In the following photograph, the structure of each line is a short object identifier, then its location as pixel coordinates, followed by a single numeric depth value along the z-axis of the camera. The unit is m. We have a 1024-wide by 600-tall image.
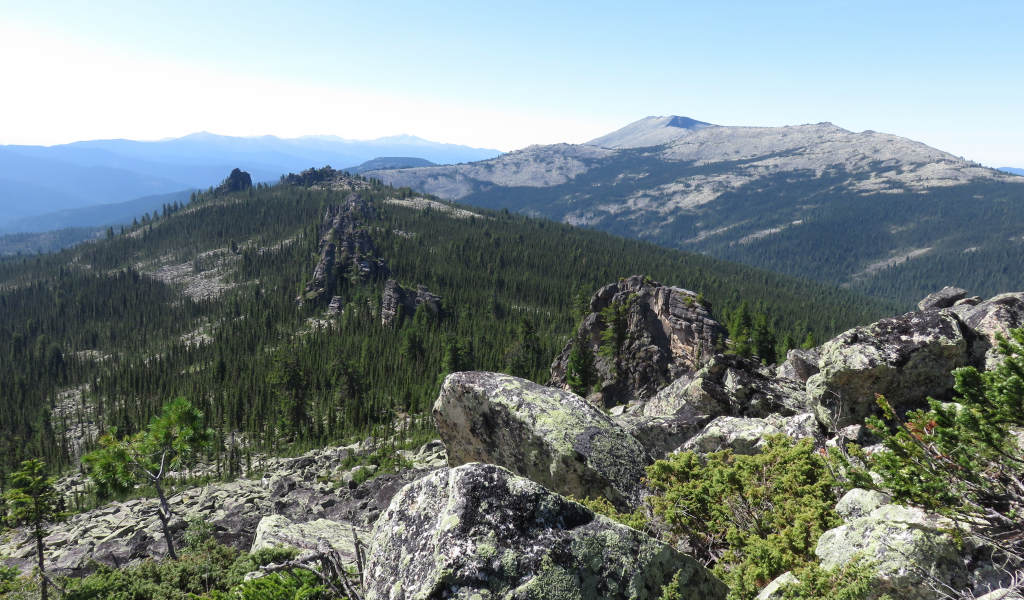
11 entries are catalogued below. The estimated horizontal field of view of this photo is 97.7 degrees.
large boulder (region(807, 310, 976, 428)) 15.20
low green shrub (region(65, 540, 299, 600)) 14.59
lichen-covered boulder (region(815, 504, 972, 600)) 7.35
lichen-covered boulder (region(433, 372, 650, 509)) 15.36
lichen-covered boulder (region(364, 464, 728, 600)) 7.05
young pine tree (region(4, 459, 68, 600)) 22.88
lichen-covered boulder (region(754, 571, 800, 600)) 7.88
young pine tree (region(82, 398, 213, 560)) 25.72
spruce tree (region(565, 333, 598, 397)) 66.88
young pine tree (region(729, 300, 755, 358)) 66.81
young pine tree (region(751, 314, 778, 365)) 74.62
